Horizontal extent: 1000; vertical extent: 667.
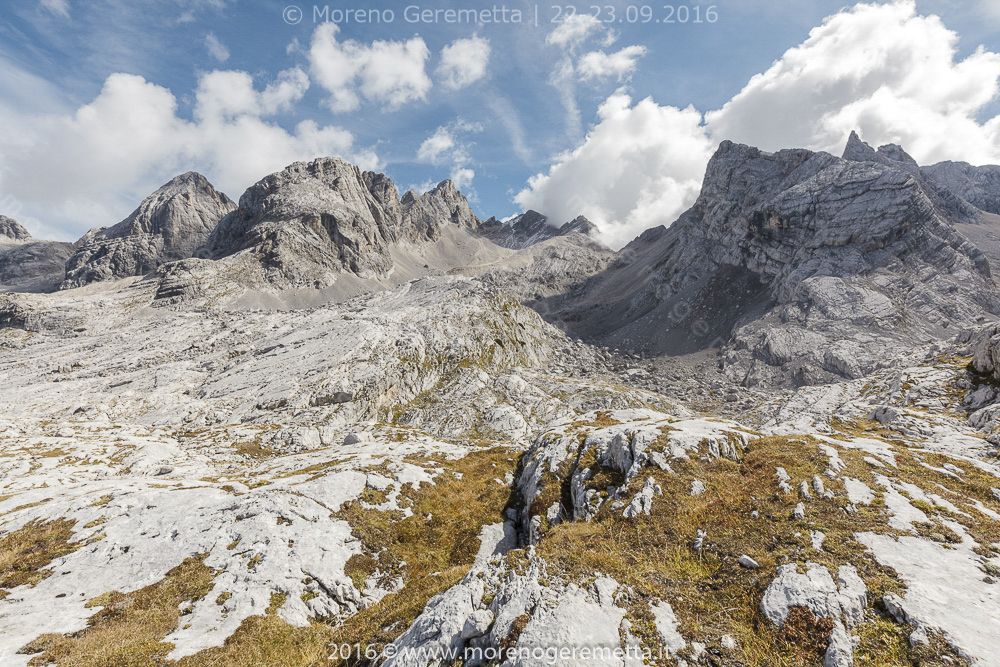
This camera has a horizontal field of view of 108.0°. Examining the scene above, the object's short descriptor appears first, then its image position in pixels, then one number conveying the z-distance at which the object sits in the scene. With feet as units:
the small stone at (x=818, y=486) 54.33
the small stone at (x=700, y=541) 46.23
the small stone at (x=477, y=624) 33.68
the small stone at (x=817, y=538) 41.88
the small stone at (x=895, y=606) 30.81
